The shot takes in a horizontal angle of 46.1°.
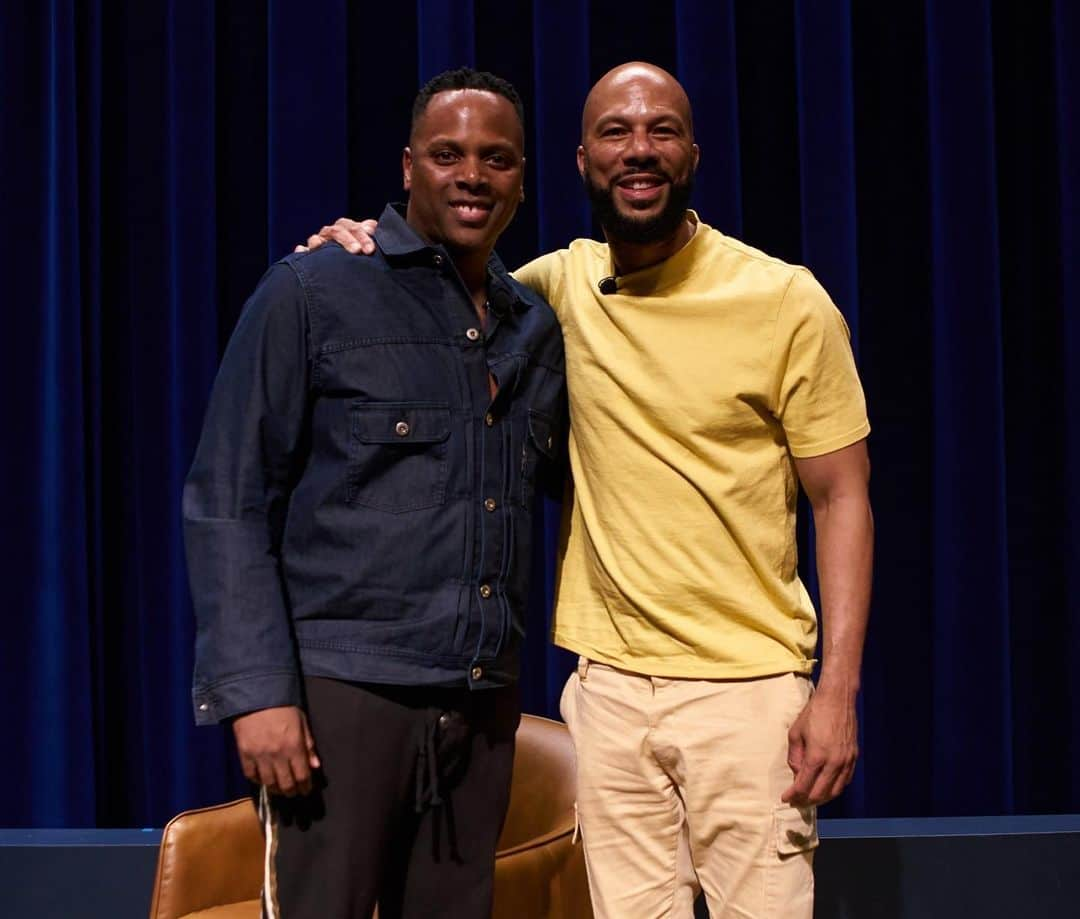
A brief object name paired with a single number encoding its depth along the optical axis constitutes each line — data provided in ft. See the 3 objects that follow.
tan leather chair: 5.95
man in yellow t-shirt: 5.15
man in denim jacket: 4.53
